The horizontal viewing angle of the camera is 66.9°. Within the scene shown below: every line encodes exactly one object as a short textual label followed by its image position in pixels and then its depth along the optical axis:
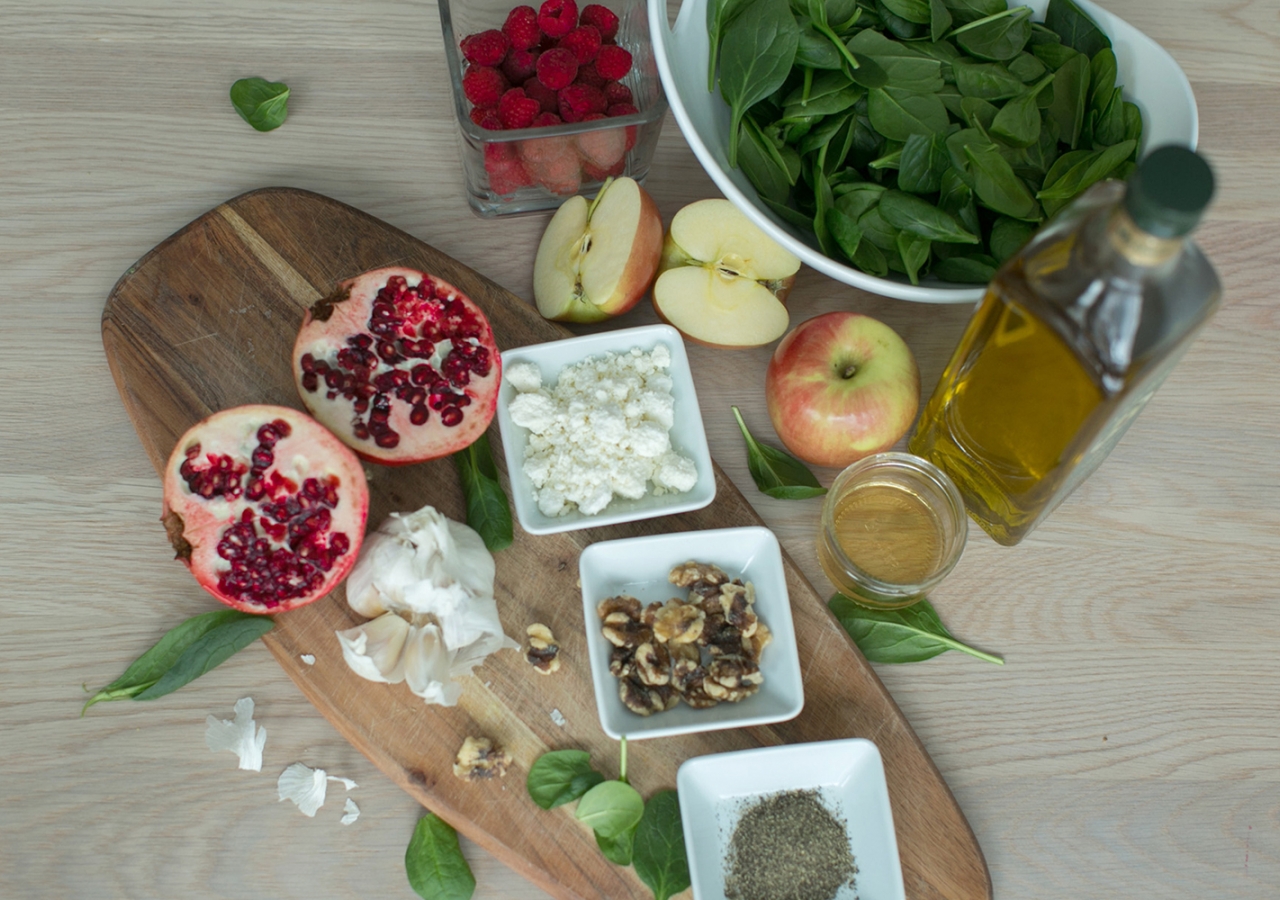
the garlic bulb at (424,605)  1.10
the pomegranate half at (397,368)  1.14
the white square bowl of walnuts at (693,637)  1.12
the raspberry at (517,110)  1.19
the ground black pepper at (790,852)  1.12
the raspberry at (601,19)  1.24
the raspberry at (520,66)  1.24
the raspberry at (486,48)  1.21
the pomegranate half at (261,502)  1.07
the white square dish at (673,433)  1.15
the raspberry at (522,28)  1.22
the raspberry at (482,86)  1.20
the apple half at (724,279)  1.23
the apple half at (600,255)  1.20
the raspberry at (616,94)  1.25
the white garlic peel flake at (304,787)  1.16
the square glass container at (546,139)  1.17
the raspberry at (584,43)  1.21
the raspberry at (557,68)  1.20
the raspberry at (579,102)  1.21
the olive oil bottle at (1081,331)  0.74
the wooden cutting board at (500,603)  1.14
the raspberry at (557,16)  1.20
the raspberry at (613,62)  1.23
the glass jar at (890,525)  1.19
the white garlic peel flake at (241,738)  1.17
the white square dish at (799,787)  1.09
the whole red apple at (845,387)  1.18
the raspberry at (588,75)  1.25
